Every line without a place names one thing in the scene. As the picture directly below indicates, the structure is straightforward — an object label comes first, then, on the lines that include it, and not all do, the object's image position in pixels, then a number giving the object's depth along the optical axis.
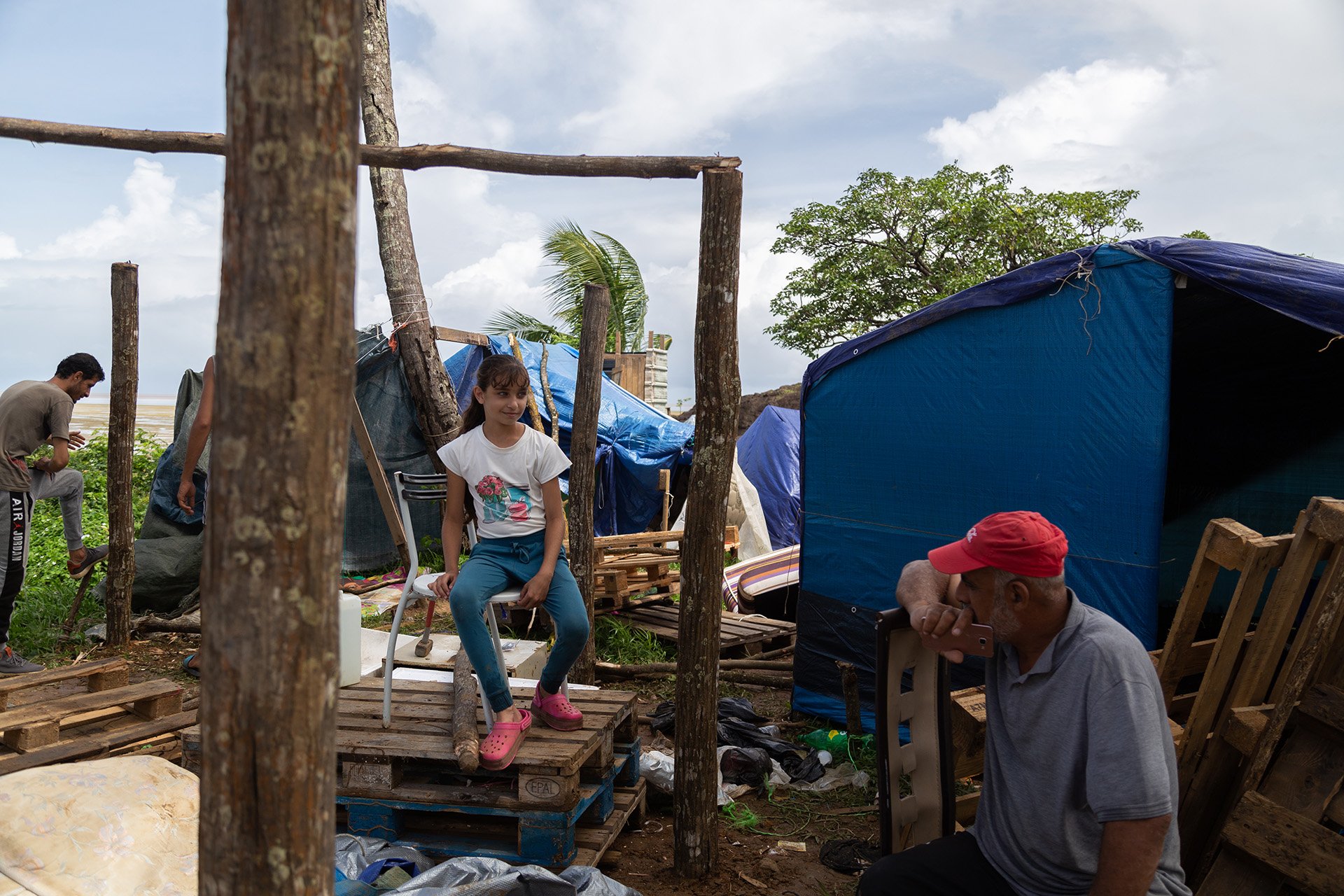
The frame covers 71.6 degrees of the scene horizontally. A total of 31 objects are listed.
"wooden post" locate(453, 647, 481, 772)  3.67
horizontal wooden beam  3.74
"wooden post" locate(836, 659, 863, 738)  5.59
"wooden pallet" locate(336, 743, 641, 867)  3.63
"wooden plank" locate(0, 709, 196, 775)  4.16
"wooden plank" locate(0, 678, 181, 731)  4.36
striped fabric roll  9.23
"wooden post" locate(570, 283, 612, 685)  6.46
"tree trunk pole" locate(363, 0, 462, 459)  8.70
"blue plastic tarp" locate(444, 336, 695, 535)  11.68
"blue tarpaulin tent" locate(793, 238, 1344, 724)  4.57
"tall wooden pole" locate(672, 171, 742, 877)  3.78
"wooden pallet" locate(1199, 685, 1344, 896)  2.67
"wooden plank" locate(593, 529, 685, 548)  8.58
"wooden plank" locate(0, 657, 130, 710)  4.69
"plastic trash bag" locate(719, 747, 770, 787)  5.06
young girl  4.01
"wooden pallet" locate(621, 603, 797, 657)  7.96
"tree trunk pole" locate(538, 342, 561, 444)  11.16
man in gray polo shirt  2.09
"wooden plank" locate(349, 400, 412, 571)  6.30
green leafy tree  17.88
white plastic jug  5.44
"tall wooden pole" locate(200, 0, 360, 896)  1.46
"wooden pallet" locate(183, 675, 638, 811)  3.64
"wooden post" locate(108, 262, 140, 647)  7.57
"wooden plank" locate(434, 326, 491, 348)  10.00
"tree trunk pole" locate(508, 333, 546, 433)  11.00
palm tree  18.34
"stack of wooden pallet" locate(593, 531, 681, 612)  8.28
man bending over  6.18
